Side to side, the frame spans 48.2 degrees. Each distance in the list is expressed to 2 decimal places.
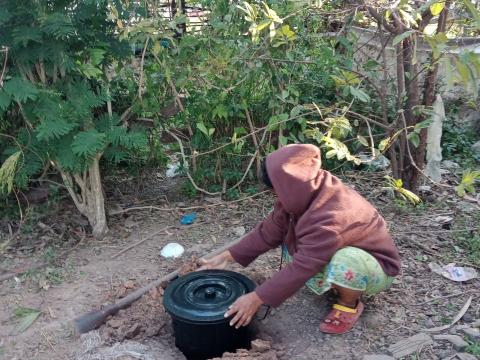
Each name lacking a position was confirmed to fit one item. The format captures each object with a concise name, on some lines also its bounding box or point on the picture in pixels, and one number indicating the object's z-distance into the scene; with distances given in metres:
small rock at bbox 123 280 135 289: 3.15
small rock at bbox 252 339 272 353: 2.50
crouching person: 2.41
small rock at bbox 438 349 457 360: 2.39
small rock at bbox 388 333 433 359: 2.44
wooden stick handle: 2.86
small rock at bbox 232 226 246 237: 3.71
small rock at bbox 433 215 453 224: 3.65
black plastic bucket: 2.52
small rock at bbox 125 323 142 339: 2.77
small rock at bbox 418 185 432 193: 4.09
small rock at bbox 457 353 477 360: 2.34
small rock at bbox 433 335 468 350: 2.43
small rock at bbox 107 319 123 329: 2.84
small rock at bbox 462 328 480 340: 2.49
